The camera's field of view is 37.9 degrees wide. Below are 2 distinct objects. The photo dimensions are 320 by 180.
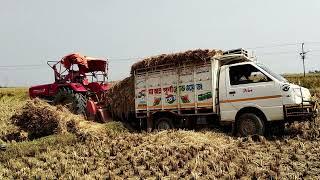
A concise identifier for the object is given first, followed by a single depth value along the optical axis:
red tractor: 16.94
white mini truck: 13.09
